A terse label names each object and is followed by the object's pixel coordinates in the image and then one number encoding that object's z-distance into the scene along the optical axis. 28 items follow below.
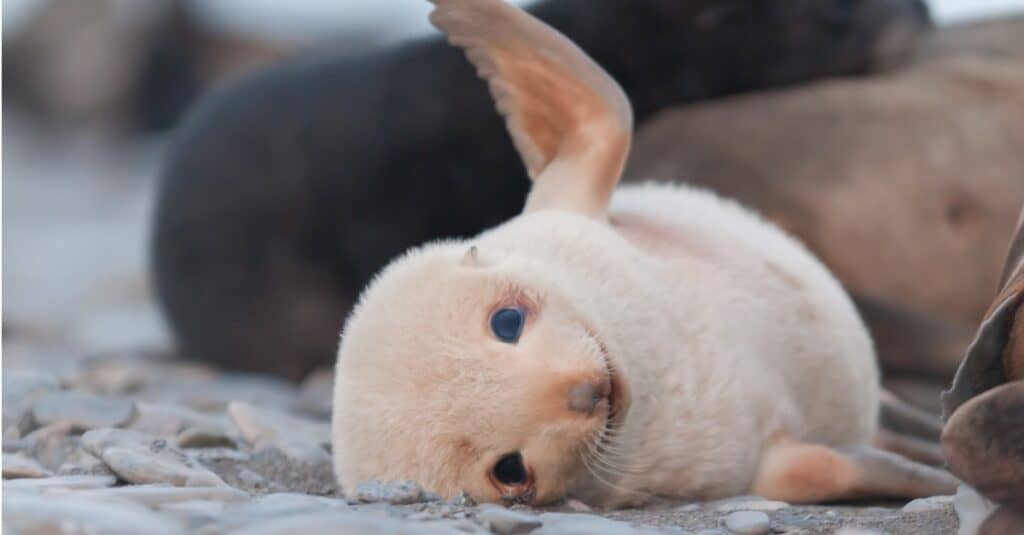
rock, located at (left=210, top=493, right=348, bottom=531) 3.90
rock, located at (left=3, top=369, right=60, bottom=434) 6.02
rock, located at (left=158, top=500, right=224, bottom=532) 3.87
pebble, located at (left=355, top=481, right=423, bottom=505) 4.38
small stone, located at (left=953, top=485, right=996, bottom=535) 3.94
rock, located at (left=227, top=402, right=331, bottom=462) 6.00
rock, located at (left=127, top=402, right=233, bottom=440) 6.04
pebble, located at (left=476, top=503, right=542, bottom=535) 4.09
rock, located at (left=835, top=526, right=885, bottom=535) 3.90
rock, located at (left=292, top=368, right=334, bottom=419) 7.81
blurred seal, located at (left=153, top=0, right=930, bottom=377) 9.58
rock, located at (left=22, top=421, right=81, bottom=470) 5.50
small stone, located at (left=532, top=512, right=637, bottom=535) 4.06
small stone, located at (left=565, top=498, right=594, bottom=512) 4.90
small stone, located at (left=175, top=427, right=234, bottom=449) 5.91
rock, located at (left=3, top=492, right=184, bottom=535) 3.60
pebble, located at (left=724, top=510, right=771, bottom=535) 4.36
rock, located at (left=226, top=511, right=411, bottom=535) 3.71
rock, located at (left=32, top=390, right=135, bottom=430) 5.98
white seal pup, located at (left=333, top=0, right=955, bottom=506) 4.58
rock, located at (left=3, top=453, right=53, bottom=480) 4.93
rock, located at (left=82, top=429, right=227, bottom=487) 4.75
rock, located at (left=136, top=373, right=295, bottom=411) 7.54
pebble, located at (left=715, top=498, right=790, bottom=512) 4.91
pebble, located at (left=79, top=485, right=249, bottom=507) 4.13
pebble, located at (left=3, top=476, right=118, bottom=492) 4.44
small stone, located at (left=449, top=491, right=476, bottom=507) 4.54
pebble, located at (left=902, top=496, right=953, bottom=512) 4.77
